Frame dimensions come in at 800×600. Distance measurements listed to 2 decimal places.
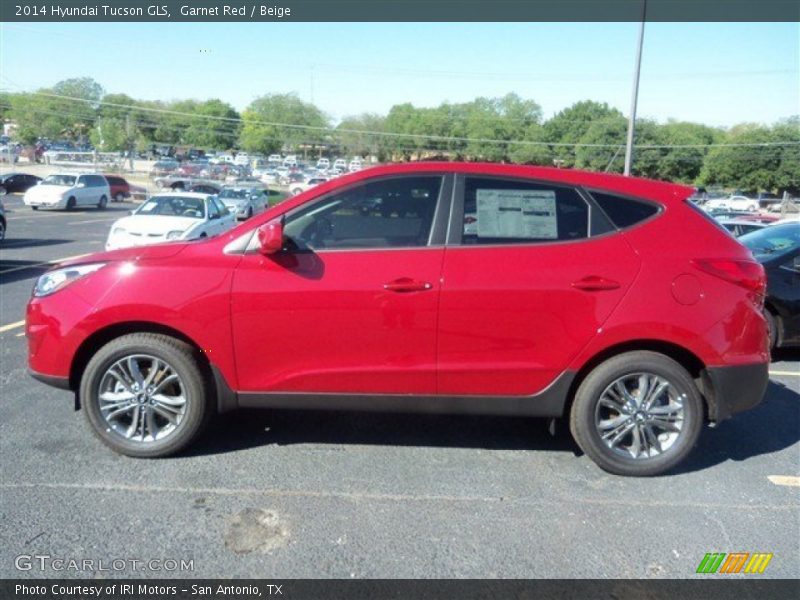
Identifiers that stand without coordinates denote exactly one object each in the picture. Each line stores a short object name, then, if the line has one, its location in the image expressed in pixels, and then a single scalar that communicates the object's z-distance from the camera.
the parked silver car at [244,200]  26.73
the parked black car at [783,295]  6.37
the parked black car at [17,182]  34.50
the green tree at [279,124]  87.69
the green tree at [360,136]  67.56
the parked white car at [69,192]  27.11
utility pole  16.20
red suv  3.57
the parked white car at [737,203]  33.57
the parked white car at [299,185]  44.04
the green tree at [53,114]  80.44
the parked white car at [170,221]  12.14
